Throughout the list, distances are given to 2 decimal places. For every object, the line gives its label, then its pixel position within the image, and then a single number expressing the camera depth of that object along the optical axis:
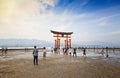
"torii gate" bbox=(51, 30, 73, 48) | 28.48
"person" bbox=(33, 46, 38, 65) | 8.68
